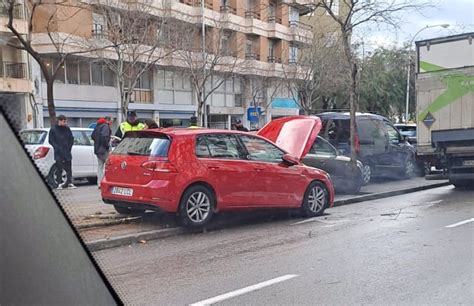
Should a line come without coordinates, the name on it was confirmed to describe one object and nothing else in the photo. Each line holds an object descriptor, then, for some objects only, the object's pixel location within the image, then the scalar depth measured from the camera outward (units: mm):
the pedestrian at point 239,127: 14312
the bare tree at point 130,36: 20531
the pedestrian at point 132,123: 10852
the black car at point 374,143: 13773
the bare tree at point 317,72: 32594
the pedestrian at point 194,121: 13438
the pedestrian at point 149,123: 10254
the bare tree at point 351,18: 13062
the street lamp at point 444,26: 21019
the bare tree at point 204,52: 27266
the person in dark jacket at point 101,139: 11234
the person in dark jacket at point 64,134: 7514
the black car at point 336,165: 11281
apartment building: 25719
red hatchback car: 7375
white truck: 11195
